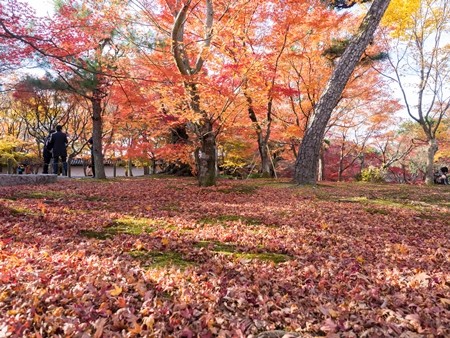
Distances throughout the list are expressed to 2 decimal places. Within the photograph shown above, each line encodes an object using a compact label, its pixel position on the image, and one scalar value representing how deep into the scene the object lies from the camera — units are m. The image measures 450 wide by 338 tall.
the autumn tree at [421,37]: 13.52
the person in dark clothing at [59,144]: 11.59
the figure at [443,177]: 17.48
